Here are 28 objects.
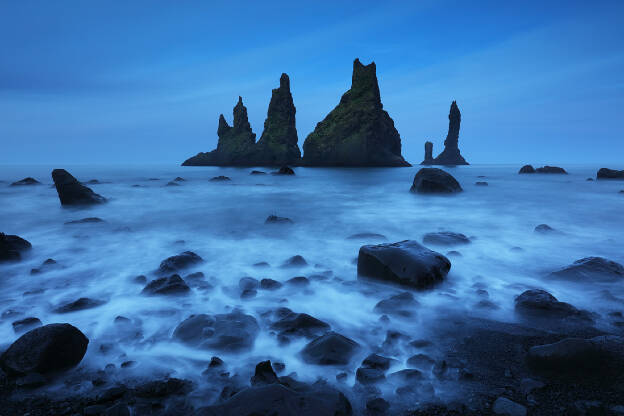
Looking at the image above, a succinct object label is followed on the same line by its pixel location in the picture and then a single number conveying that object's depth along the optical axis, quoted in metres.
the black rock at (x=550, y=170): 44.59
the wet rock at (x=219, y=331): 3.17
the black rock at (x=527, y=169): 46.04
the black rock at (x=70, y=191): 13.20
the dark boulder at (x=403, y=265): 4.49
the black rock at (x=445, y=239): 6.85
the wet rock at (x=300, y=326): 3.38
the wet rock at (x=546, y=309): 3.62
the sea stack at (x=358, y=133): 74.44
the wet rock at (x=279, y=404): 2.07
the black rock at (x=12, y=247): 5.84
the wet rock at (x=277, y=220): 9.69
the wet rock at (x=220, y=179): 31.42
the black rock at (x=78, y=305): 3.95
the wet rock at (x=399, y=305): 3.85
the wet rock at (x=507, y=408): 2.22
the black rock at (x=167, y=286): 4.41
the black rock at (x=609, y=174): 31.33
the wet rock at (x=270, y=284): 4.63
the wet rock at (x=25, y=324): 3.45
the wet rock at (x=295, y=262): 5.64
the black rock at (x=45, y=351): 2.67
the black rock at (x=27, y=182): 24.60
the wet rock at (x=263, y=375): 2.57
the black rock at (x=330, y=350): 2.87
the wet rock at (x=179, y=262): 5.32
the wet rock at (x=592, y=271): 4.68
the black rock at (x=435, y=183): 16.98
